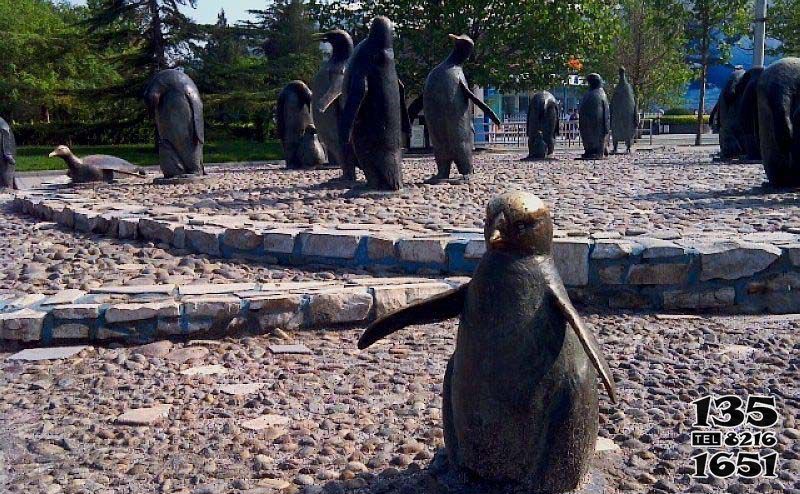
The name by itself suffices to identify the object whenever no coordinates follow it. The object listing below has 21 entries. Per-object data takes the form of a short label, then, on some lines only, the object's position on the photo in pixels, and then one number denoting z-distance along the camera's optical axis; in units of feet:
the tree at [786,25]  94.38
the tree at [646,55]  95.09
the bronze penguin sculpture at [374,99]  27.35
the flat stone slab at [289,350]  15.03
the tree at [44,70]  84.53
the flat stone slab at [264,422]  11.35
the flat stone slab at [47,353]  14.76
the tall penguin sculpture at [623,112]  57.47
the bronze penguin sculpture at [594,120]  50.72
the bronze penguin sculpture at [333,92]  34.23
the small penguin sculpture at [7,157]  39.75
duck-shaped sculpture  41.09
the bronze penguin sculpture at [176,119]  37.01
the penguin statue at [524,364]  8.25
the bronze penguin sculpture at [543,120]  52.70
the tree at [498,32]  72.38
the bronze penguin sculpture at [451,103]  32.12
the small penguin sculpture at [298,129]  46.60
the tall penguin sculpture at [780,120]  26.76
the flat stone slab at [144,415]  11.58
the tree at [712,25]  78.74
